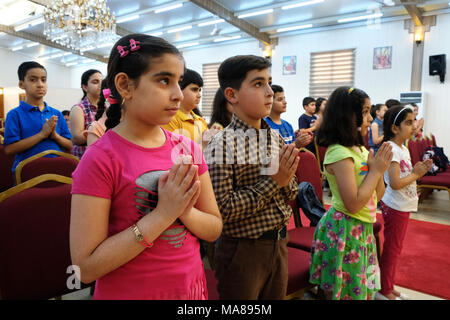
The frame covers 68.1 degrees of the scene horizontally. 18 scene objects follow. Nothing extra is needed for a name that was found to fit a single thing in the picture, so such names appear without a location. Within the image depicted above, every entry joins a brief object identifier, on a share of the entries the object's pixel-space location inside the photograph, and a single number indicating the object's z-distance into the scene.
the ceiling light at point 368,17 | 8.14
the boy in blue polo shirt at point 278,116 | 3.12
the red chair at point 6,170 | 2.81
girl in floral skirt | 1.59
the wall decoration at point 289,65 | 9.96
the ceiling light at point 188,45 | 11.70
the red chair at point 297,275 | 1.55
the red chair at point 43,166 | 1.98
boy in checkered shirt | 1.16
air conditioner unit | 7.77
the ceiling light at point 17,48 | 14.20
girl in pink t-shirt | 0.76
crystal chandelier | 5.43
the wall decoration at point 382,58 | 8.29
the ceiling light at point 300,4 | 7.75
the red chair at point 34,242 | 1.09
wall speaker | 7.41
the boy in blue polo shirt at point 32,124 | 2.50
